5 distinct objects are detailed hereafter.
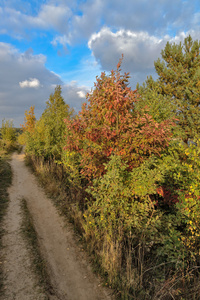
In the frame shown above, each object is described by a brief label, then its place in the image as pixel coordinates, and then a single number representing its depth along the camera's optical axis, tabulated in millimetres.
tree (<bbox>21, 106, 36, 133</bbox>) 32544
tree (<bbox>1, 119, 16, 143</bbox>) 23797
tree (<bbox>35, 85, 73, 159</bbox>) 12157
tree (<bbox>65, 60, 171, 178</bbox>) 4117
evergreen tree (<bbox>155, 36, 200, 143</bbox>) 16125
